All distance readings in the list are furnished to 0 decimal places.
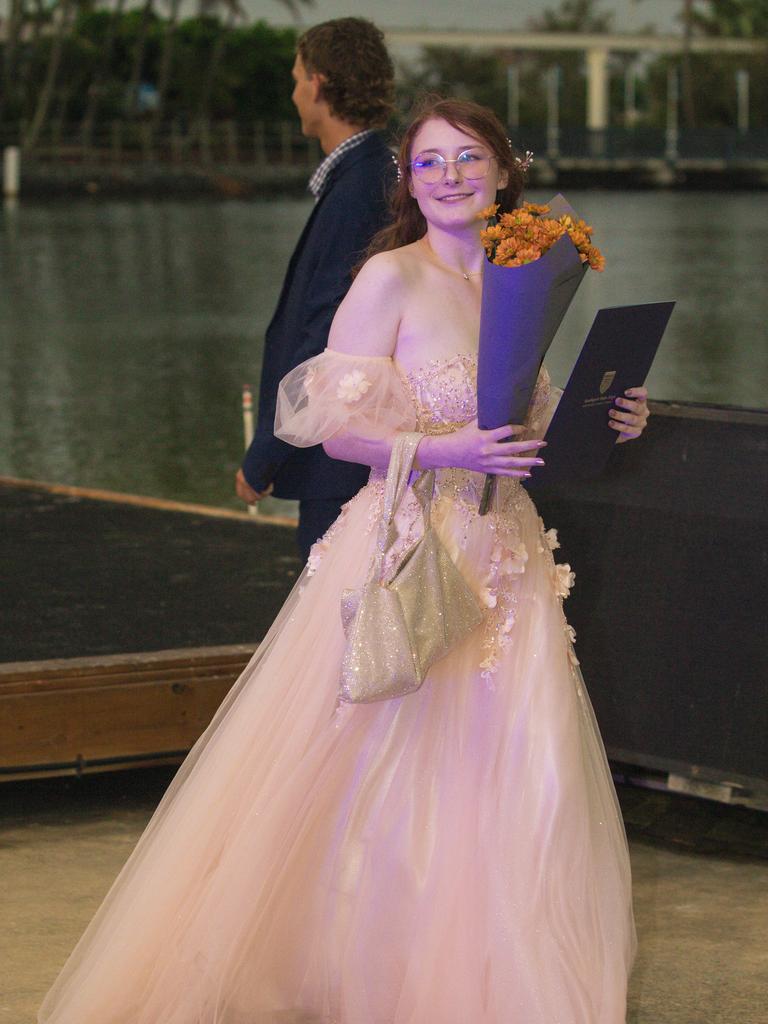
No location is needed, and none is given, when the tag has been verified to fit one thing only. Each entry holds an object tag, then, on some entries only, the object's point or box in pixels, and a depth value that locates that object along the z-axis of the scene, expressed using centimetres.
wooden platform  484
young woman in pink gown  326
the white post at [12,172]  5631
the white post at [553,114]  8488
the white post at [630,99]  10733
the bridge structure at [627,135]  8050
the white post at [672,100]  9776
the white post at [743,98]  9436
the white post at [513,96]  9988
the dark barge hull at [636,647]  459
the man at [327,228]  432
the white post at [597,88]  9609
